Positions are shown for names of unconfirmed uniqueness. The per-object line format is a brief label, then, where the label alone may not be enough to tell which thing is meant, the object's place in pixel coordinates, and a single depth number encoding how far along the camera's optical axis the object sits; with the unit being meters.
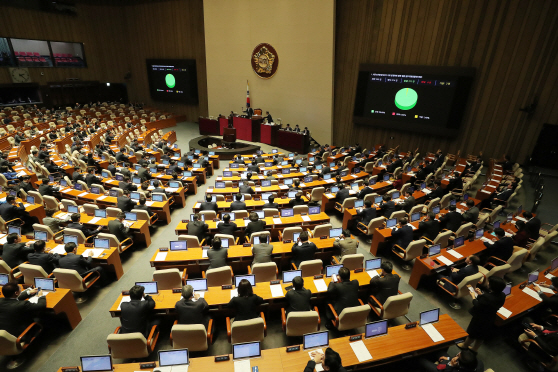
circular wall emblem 17.97
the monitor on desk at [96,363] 3.36
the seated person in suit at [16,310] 4.16
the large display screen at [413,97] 13.05
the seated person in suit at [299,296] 4.45
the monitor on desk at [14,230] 6.32
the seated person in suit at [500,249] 5.92
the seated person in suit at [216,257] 5.48
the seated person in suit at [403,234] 6.47
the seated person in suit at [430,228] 6.73
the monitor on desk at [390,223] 7.25
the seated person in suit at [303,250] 5.79
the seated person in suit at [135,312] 4.16
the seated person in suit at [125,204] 7.83
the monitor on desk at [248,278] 4.86
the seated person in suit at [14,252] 5.55
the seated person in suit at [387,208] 7.84
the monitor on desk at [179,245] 5.92
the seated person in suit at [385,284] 4.82
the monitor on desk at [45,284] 4.78
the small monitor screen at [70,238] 6.14
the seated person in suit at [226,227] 6.52
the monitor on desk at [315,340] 3.75
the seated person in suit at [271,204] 7.71
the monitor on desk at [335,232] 6.57
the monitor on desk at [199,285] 4.81
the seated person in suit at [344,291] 4.57
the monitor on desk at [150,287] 4.70
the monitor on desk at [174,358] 3.51
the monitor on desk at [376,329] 3.98
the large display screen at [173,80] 22.48
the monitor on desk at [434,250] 5.89
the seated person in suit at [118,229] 6.61
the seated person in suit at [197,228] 6.58
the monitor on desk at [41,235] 6.26
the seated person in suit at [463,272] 5.17
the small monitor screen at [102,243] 6.01
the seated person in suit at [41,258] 5.31
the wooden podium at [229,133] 16.83
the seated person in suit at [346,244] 5.95
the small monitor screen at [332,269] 5.21
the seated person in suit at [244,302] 4.25
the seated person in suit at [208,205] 7.65
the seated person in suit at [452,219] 7.07
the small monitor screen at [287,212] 7.39
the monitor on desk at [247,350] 3.63
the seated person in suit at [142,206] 7.44
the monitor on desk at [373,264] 5.33
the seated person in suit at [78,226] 6.48
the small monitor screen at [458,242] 6.16
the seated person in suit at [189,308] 4.20
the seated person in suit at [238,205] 7.64
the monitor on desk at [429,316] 4.17
